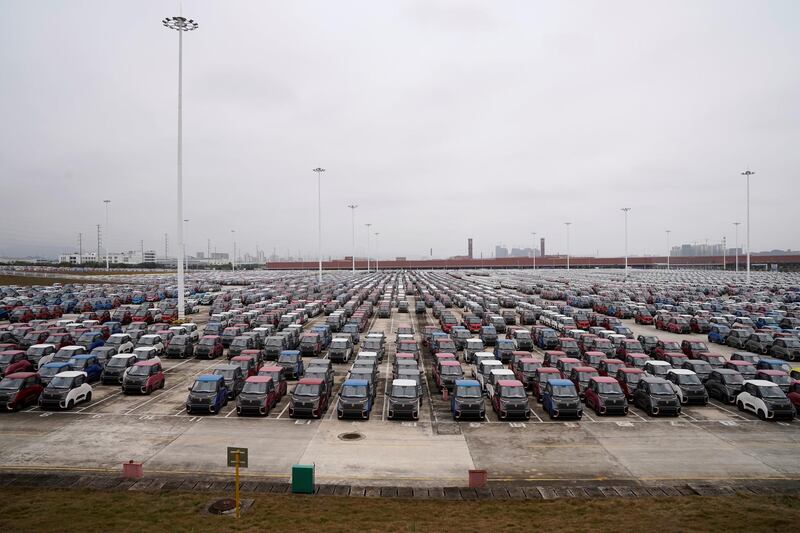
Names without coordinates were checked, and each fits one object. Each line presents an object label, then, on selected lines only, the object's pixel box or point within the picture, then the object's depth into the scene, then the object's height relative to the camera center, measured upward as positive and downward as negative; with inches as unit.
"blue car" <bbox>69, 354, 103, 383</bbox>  1049.5 -223.6
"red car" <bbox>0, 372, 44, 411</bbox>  844.0 -224.5
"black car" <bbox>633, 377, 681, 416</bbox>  849.5 -235.3
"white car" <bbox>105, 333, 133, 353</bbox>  1263.5 -210.8
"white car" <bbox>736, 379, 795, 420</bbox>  832.3 -237.8
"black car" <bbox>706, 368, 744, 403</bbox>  938.1 -236.1
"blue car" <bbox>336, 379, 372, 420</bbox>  825.5 -232.7
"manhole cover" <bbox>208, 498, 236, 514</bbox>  510.6 -253.7
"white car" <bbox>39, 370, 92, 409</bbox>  861.2 -229.9
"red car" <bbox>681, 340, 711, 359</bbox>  1273.7 -227.8
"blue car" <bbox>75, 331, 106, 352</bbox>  1349.3 -219.7
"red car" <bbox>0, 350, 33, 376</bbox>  1058.7 -222.4
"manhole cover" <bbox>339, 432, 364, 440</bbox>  747.4 -262.8
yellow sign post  478.3 -187.9
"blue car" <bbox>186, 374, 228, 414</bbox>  846.5 -230.3
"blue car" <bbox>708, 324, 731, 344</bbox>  1599.4 -235.6
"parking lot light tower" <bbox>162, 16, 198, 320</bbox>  1683.1 +507.6
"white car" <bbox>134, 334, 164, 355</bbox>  1312.7 -216.1
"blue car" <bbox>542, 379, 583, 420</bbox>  834.2 -234.9
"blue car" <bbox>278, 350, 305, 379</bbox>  1101.7 -228.2
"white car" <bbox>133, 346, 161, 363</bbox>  1146.0 -214.5
